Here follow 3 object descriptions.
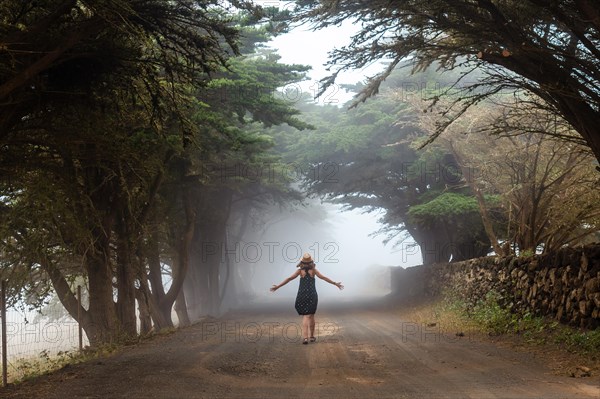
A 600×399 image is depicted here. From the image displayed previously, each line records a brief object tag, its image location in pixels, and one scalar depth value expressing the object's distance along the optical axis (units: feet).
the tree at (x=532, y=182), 53.16
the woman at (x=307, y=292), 45.55
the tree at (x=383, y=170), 96.63
